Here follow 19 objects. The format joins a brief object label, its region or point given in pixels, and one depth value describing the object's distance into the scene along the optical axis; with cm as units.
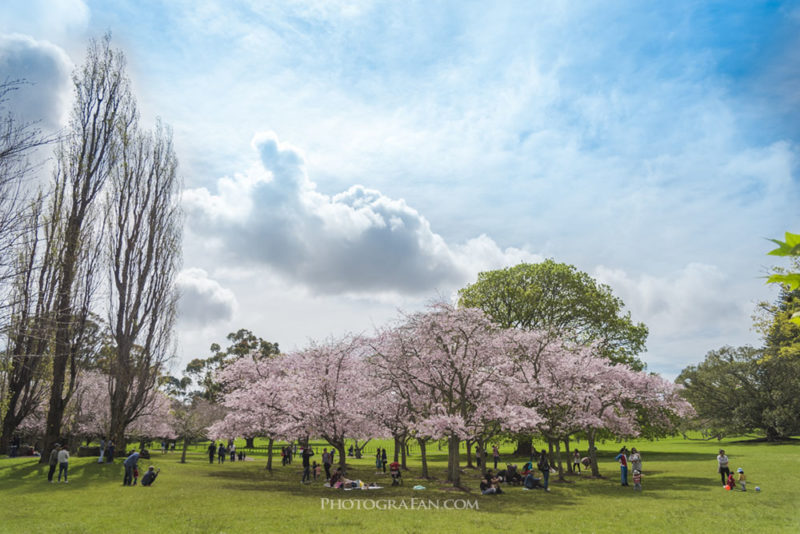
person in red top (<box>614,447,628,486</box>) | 2390
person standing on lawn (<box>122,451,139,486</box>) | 2184
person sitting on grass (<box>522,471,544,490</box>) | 2334
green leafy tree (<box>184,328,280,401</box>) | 6212
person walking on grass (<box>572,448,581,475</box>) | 3162
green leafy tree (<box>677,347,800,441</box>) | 5728
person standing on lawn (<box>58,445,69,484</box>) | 2180
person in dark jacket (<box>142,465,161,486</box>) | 2216
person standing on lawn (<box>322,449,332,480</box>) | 2705
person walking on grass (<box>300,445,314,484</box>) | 2619
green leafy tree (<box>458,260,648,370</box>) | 3831
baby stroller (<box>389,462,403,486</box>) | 2444
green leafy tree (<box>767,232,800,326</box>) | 221
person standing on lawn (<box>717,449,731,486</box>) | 2266
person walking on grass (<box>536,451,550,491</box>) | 2278
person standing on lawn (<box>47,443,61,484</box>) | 2177
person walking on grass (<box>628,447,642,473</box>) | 2309
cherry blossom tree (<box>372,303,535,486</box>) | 2320
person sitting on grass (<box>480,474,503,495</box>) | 2112
